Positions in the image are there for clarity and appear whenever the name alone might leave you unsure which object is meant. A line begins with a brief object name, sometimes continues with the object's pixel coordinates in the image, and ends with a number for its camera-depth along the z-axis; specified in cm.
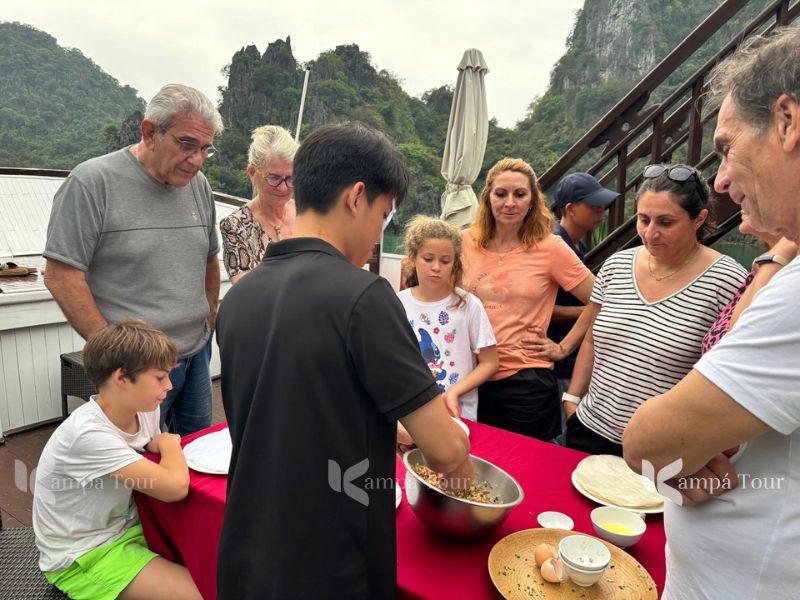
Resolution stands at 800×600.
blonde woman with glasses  223
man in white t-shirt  59
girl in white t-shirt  204
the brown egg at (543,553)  103
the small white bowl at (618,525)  112
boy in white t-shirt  140
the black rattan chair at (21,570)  138
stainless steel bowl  105
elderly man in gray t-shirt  169
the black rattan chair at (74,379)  333
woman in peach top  210
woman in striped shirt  162
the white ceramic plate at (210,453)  147
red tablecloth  102
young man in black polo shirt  78
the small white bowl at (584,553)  96
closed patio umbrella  490
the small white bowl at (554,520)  121
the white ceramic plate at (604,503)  125
